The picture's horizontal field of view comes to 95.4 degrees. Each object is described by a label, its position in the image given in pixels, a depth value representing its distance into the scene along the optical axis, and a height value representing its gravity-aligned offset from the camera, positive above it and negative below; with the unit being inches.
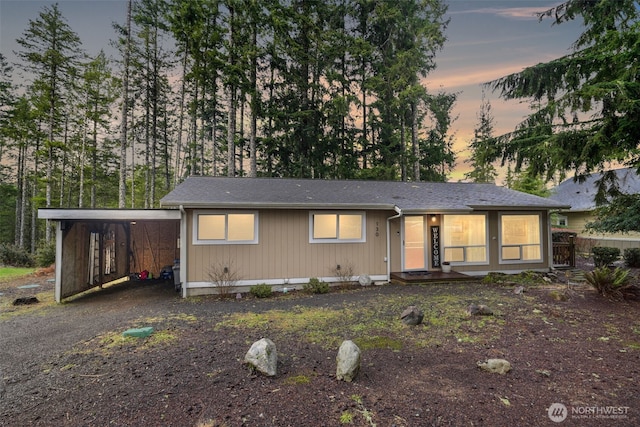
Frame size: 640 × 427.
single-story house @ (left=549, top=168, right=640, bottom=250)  575.8 +21.0
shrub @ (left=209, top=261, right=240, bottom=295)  291.3 -54.0
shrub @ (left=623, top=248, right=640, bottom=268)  430.3 -53.0
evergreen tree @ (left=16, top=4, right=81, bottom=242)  534.6 +311.3
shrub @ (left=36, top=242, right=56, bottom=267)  485.1 -54.8
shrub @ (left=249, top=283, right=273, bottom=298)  287.3 -67.2
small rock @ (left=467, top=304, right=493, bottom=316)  207.3 -63.3
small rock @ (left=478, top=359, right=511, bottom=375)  125.6 -62.6
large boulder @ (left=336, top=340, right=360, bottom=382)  119.6 -58.5
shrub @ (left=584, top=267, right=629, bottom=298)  234.4 -49.1
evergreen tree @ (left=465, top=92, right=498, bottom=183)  1080.8 +336.5
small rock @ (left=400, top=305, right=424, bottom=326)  191.5 -62.9
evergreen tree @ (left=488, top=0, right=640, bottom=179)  204.8 +94.6
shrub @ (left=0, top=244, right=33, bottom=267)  513.7 -60.3
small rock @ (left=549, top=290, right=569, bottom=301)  241.4 -62.1
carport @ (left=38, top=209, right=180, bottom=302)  272.5 -27.7
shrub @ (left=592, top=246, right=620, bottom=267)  433.4 -49.3
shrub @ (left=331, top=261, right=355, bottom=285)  324.2 -55.2
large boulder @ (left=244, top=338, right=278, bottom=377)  124.7 -59.2
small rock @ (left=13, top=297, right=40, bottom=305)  271.1 -72.3
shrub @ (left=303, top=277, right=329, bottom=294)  300.2 -66.4
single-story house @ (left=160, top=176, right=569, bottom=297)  292.8 -8.6
